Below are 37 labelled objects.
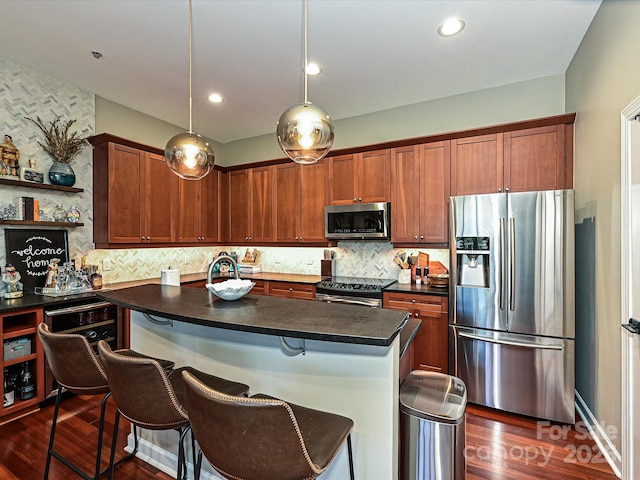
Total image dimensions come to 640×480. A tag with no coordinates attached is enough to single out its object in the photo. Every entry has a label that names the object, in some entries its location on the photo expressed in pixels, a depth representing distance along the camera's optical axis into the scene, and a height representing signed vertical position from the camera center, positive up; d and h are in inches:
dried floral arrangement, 129.5 +41.1
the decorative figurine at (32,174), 122.3 +25.6
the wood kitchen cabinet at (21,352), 101.5 -36.7
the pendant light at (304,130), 69.6 +23.9
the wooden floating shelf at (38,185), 115.9 +21.0
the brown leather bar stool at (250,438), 40.0 -25.7
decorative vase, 130.3 +26.7
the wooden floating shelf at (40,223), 116.3 +6.4
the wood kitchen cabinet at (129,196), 140.4 +20.3
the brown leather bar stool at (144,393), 53.2 -26.2
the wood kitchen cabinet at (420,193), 135.9 +20.1
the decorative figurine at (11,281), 114.0 -14.6
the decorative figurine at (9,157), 116.8 +30.3
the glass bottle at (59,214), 131.3 +10.6
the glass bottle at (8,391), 101.1 -48.3
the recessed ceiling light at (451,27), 95.8 +64.7
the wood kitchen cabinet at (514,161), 116.3 +29.9
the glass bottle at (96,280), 137.5 -17.3
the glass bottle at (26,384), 105.4 -47.9
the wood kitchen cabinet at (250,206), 182.1 +19.6
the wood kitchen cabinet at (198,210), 171.9 +16.6
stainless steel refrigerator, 99.7 -20.1
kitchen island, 55.8 -23.5
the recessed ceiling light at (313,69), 119.6 +64.7
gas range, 133.6 -22.1
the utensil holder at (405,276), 148.8 -17.0
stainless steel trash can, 57.6 -35.6
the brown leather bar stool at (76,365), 66.3 -26.5
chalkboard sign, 120.2 -4.5
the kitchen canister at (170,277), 111.0 -13.2
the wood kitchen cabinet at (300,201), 166.2 +20.2
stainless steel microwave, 147.5 +8.5
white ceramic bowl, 77.4 -12.1
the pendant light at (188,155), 83.8 +22.3
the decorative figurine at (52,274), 125.0 -13.3
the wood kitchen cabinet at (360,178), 149.4 +29.7
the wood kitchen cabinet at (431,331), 119.6 -34.5
